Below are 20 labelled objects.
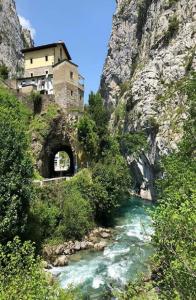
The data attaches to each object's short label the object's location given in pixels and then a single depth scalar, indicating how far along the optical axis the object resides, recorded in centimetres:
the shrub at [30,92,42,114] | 5100
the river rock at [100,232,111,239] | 3816
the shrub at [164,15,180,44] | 6516
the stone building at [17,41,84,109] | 5359
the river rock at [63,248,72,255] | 3297
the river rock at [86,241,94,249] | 3481
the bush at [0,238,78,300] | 1460
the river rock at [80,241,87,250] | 3454
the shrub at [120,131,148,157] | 5988
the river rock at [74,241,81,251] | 3416
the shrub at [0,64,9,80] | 5994
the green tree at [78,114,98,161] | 4888
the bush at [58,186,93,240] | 3576
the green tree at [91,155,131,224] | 4233
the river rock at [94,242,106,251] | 3450
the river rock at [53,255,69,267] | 3034
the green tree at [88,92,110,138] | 5031
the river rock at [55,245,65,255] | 3244
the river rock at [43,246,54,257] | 3180
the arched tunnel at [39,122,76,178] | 4944
